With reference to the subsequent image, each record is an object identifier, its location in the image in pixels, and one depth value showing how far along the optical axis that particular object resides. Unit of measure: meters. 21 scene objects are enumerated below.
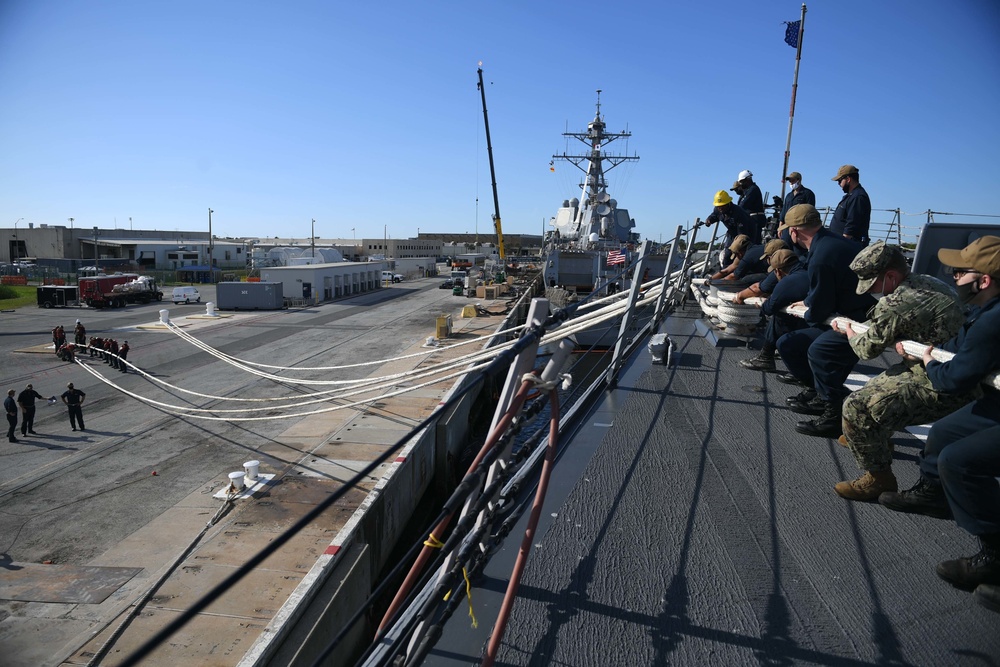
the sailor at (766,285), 5.69
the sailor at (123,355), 20.68
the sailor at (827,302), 3.81
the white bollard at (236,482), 10.37
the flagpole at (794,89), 12.66
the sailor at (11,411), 14.23
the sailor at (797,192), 8.60
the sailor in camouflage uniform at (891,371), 2.79
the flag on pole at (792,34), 13.30
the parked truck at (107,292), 35.47
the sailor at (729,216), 8.01
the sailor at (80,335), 22.84
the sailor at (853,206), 6.50
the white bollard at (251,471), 10.59
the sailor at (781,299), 4.70
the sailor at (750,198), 9.14
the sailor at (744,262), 7.01
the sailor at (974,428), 2.23
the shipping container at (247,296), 37.06
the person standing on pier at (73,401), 14.51
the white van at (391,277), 61.75
